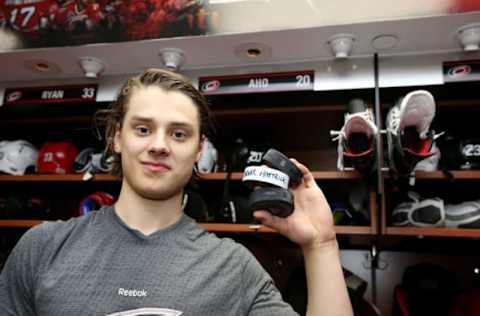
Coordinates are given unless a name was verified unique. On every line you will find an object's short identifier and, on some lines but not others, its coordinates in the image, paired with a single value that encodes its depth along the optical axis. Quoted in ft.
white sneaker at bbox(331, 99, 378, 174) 3.90
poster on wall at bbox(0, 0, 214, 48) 4.09
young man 2.52
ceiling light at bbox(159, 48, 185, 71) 4.39
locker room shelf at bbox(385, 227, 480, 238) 3.88
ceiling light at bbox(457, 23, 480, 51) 3.76
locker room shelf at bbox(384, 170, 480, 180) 4.06
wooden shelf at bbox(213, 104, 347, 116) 5.01
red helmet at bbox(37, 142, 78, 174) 5.55
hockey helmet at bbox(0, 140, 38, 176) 5.56
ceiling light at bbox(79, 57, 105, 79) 4.64
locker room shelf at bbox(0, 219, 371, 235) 4.24
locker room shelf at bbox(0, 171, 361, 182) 4.33
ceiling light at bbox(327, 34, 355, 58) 3.98
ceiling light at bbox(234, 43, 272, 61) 4.23
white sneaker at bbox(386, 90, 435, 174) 3.69
